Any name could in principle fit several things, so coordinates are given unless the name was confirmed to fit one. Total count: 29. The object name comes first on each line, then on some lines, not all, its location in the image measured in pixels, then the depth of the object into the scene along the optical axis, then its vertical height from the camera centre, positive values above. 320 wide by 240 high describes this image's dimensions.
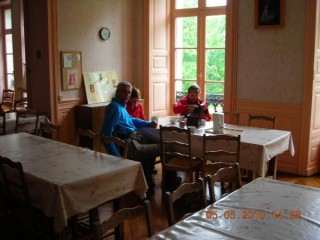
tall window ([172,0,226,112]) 6.43 +0.44
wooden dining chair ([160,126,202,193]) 3.90 -0.82
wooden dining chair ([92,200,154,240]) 1.68 -0.67
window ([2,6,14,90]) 8.90 +0.56
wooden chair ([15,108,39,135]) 4.91 -0.59
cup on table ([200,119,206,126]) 4.46 -0.54
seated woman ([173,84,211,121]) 4.87 -0.38
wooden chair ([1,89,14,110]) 8.02 -0.47
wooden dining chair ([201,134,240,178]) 3.52 -0.71
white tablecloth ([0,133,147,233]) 2.54 -0.71
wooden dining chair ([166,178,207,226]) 2.05 -0.64
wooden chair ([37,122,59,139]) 4.10 -0.57
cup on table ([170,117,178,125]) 4.64 -0.55
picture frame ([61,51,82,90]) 5.61 +0.06
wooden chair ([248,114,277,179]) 4.16 -0.97
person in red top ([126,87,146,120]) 4.72 -0.39
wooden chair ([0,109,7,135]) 4.79 -0.64
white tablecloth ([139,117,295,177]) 3.62 -0.66
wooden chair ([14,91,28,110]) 6.95 -0.54
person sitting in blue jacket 4.12 -0.58
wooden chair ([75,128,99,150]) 5.75 -1.00
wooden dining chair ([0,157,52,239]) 2.66 -0.92
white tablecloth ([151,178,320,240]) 1.87 -0.74
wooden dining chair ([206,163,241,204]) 2.35 -0.65
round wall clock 6.10 +0.62
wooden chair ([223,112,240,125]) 5.53 -0.63
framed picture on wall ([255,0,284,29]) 5.03 +0.77
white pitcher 4.16 -0.51
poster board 5.96 -0.18
